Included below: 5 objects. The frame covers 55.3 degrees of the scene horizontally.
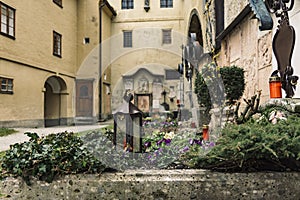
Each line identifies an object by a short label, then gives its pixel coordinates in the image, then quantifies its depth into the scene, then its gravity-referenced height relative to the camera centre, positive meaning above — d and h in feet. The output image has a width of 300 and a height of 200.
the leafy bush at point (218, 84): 16.16 +1.26
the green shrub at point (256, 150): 7.52 -1.16
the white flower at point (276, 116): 9.42 -0.34
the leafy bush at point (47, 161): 8.04 -1.57
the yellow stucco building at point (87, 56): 35.81 +8.86
